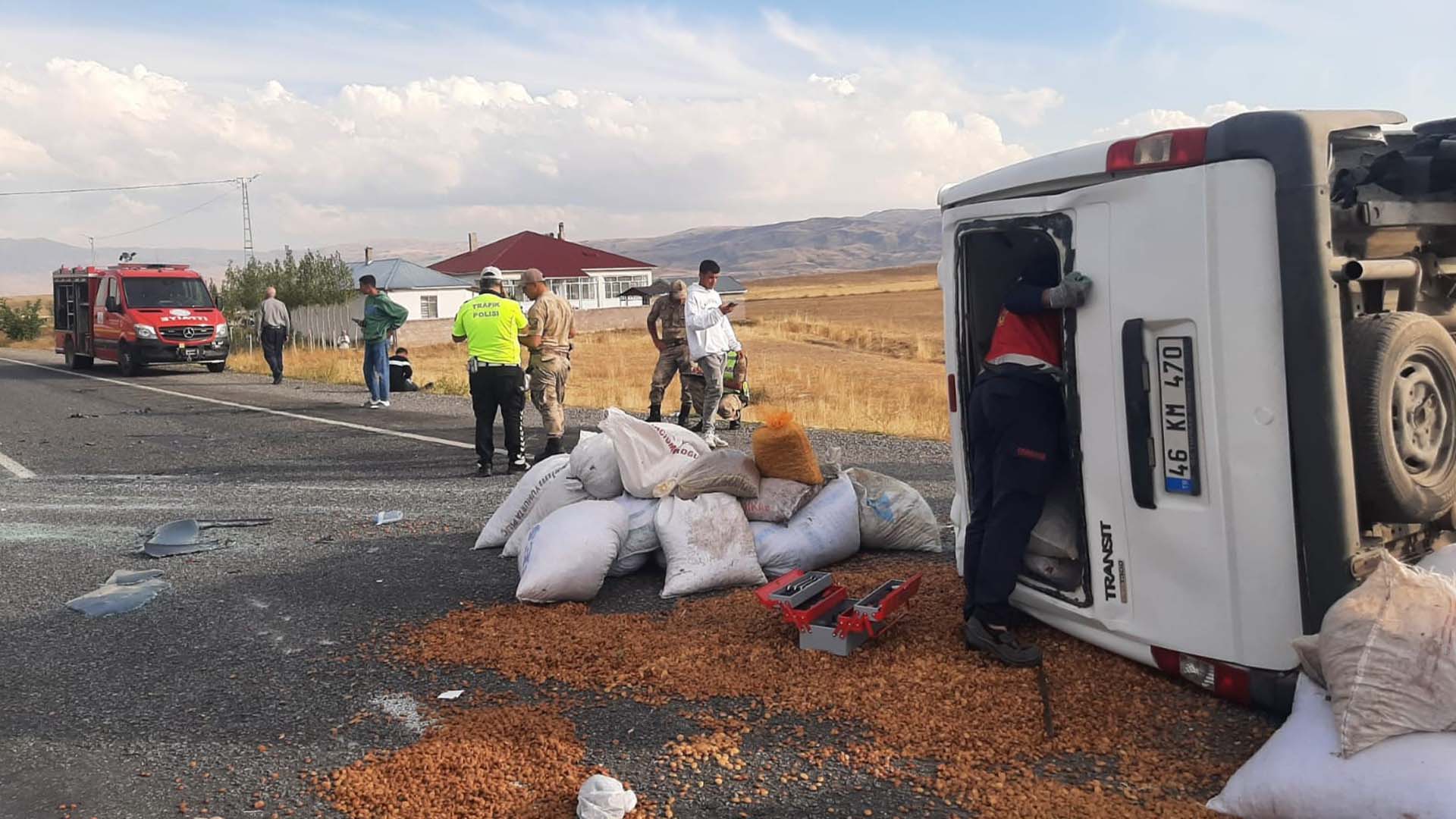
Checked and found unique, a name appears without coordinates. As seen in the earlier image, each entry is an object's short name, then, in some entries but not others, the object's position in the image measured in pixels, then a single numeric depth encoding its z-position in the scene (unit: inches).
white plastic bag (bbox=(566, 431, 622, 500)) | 243.1
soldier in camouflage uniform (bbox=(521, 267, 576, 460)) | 397.7
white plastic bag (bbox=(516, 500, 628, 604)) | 210.1
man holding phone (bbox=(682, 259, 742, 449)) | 431.2
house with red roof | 2699.3
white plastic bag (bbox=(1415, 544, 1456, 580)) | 138.2
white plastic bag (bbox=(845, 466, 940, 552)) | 238.5
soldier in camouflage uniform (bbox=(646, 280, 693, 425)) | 456.4
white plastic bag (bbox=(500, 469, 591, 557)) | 248.7
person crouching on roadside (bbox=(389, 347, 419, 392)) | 695.1
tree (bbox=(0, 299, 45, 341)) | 1909.4
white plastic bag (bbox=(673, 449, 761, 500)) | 225.6
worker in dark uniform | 160.1
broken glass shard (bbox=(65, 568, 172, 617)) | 222.7
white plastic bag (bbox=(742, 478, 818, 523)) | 226.8
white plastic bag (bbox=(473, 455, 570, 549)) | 259.0
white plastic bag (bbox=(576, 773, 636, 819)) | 125.4
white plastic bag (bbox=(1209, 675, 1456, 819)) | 110.4
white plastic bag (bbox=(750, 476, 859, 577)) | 223.8
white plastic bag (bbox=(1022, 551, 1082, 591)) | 167.5
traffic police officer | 363.6
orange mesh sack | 228.7
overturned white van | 131.0
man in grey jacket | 783.1
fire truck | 895.1
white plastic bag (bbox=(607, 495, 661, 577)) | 226.8
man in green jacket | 545.0
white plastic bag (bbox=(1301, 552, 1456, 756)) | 115.3
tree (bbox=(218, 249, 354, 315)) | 1391.5
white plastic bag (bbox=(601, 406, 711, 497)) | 235.1
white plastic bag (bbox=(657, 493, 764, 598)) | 215.2
